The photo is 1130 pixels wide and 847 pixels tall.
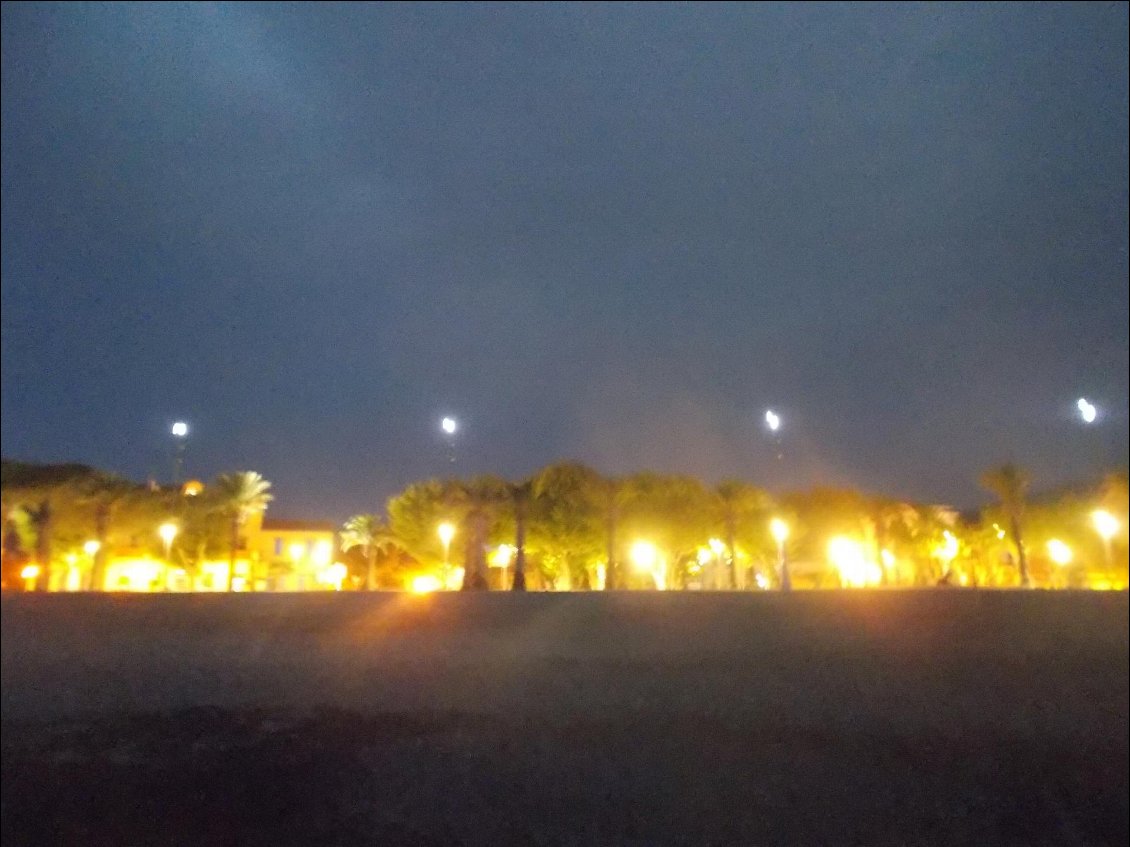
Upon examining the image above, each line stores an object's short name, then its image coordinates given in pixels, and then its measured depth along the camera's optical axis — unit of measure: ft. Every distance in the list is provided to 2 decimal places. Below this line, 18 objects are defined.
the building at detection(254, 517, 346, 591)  147.87
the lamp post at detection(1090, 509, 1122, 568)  110.22
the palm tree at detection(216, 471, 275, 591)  128.26
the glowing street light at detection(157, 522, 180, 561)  101.11
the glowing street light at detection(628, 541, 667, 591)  111.24
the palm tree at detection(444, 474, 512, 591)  96.22
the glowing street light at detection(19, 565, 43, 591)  94.31
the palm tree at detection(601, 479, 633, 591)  104.94
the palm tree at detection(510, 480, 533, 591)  89.40
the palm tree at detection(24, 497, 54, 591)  86.50
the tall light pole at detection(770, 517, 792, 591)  99.80
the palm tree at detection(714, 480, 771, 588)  112.47
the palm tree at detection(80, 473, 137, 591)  103.40
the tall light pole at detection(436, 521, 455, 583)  103.27
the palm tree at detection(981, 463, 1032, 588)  120.26
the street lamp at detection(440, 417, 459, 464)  94.26
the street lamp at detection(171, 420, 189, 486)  97.14
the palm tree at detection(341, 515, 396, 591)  135.95
